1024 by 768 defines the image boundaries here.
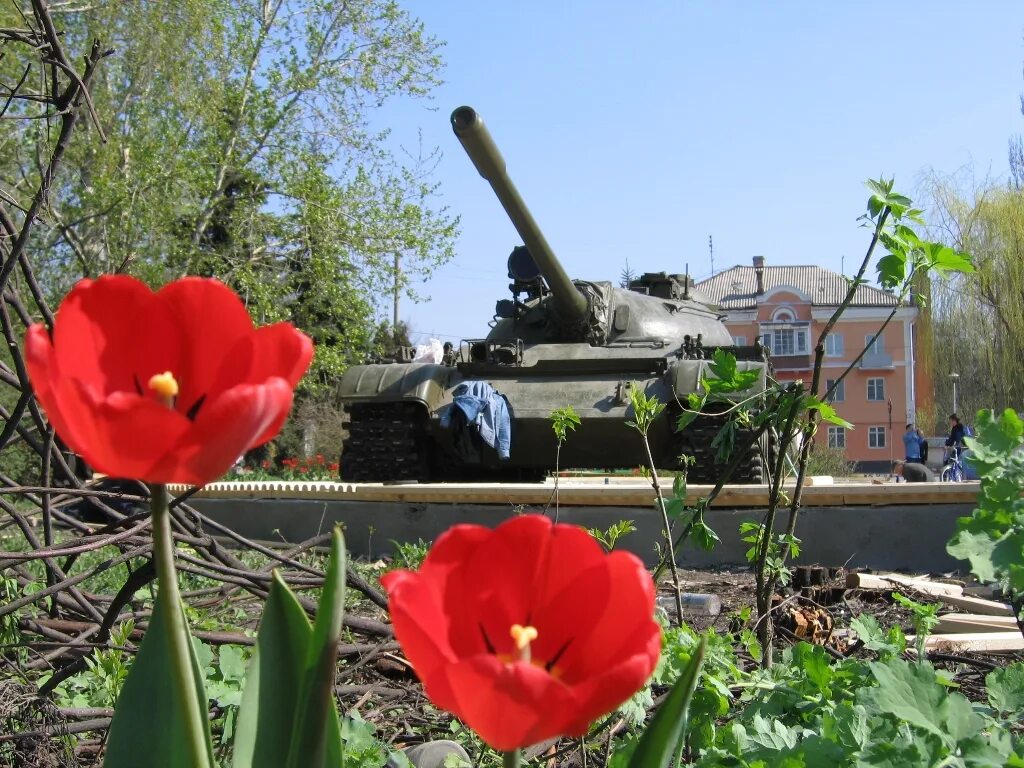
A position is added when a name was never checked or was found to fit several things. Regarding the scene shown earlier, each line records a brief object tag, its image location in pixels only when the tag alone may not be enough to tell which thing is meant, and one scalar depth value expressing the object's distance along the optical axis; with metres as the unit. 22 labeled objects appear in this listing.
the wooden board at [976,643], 2.87
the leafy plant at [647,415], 2.21
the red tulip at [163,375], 0.65
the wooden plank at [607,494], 6.21
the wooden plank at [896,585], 4.24
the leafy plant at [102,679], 1.71
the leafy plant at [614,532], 2.24
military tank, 8.93
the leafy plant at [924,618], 1.94
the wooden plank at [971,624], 3.39
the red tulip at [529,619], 0.63
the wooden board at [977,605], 3.84
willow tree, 28.64
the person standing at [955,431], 19.13
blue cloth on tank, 8.91
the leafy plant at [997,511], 1.37
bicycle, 16.64
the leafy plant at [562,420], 2.65
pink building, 54.41
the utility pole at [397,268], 22.07
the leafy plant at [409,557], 3.59
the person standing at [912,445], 24.11
